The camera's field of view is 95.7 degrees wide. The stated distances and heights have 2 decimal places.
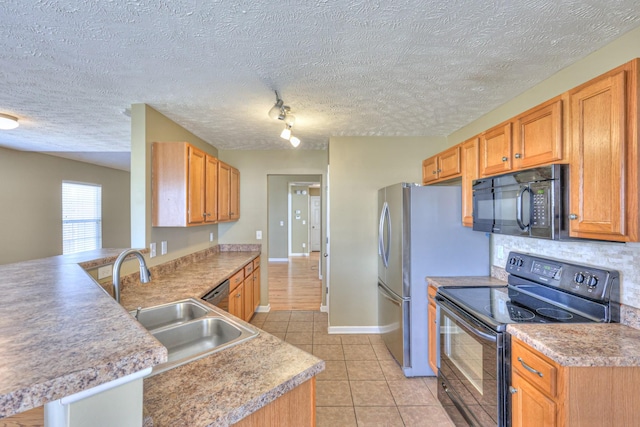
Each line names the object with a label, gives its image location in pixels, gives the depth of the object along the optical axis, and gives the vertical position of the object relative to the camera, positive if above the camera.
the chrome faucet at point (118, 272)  1.49 -0.30
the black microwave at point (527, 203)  1.53 +0.06
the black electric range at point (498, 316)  1.53 -0.58
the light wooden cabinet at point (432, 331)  2.43 -1.01
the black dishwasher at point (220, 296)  2.32 -0.70
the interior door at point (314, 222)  9.87 -0.30
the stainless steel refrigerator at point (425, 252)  2.59 -0.35
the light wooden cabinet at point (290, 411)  0.93 -0.68
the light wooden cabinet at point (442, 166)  2.62 +0.48
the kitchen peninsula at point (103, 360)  0.52 -0.30
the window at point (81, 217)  4.79 -0.05
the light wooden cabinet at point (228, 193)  3.37 +0.27
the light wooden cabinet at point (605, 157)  1.24 +0.26
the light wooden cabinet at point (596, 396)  1.18 -0.75
